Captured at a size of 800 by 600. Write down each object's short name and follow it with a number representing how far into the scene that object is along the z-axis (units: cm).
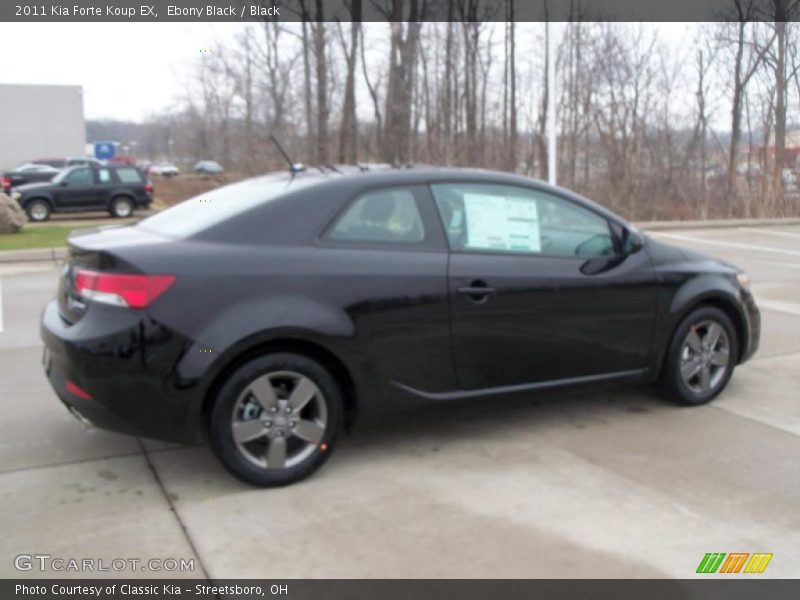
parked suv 2202
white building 6950
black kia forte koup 377
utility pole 1678
